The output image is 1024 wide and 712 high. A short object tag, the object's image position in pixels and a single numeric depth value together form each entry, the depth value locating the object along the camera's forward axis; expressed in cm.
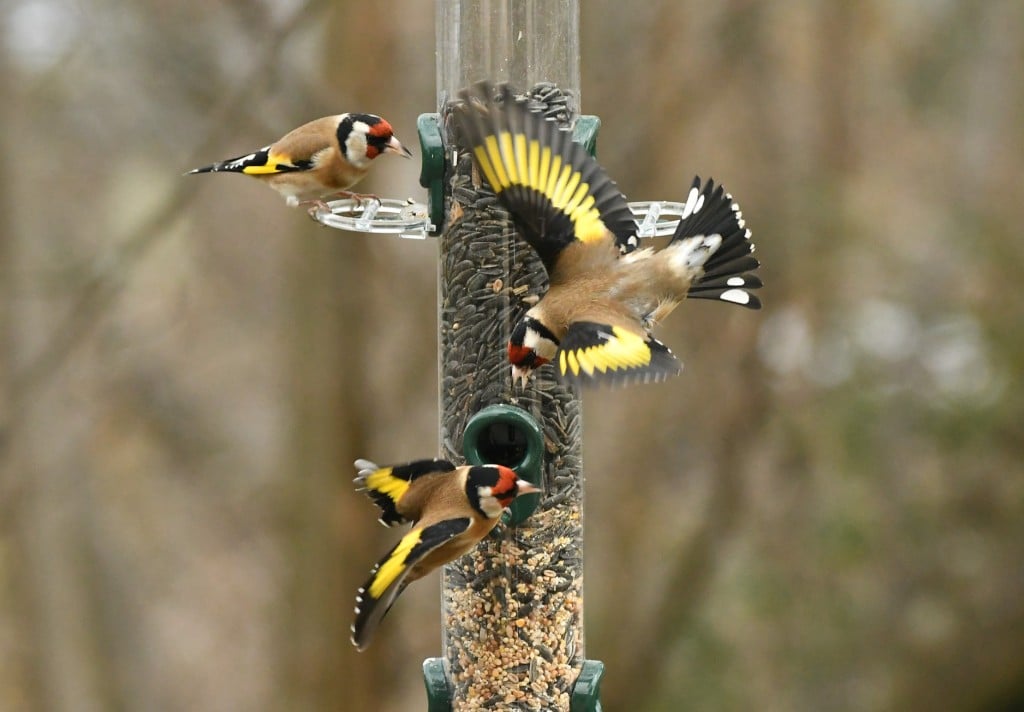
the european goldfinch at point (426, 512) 772
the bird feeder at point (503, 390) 945
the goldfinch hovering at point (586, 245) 839
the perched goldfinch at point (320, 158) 1002
